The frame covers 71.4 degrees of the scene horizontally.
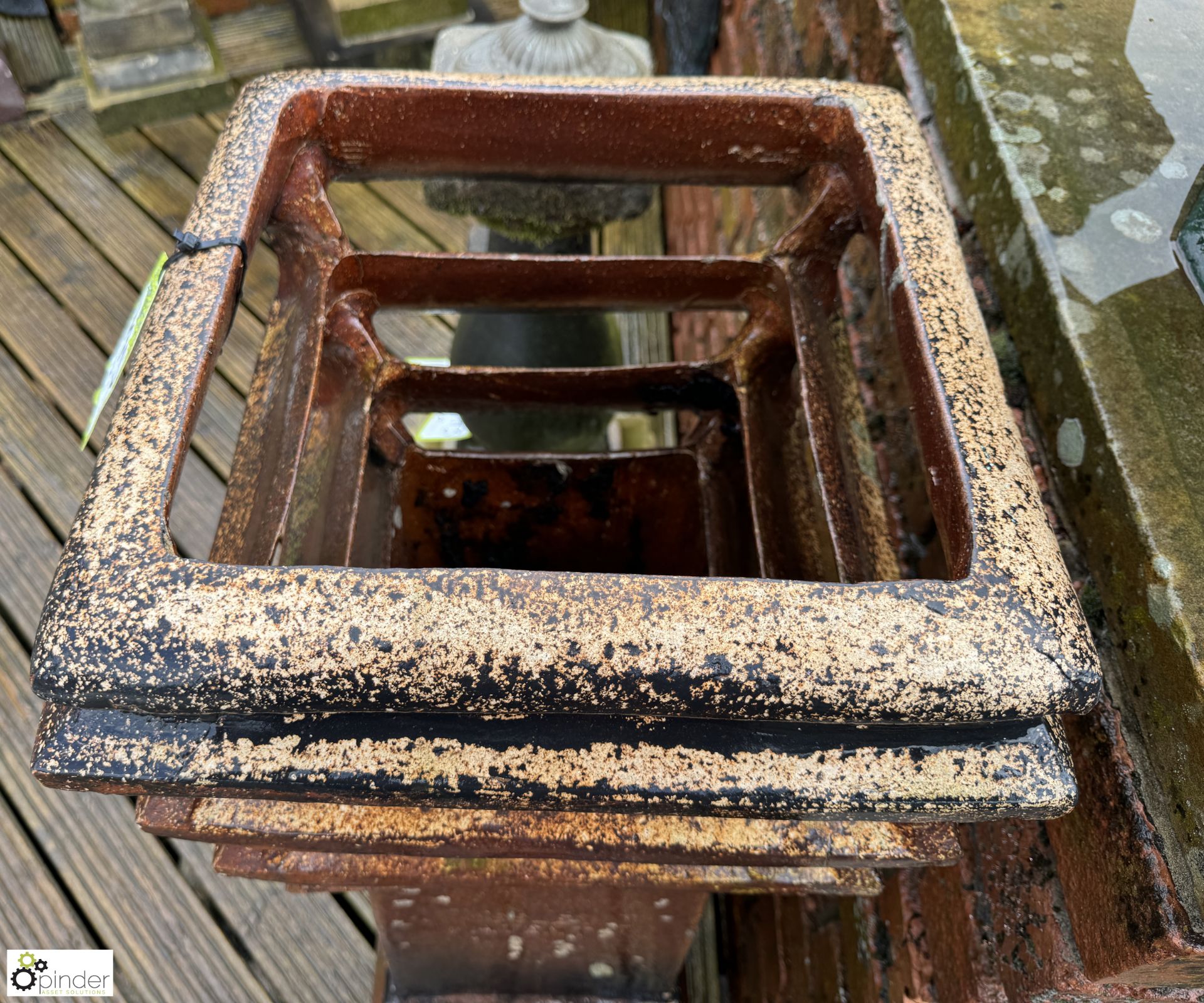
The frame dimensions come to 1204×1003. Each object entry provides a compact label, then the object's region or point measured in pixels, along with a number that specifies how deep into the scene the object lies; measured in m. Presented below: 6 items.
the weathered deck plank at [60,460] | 1.88
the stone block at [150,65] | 2.38
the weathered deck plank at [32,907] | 1.46
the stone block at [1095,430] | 0.66
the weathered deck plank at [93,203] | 2.23
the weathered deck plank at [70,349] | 1.99
